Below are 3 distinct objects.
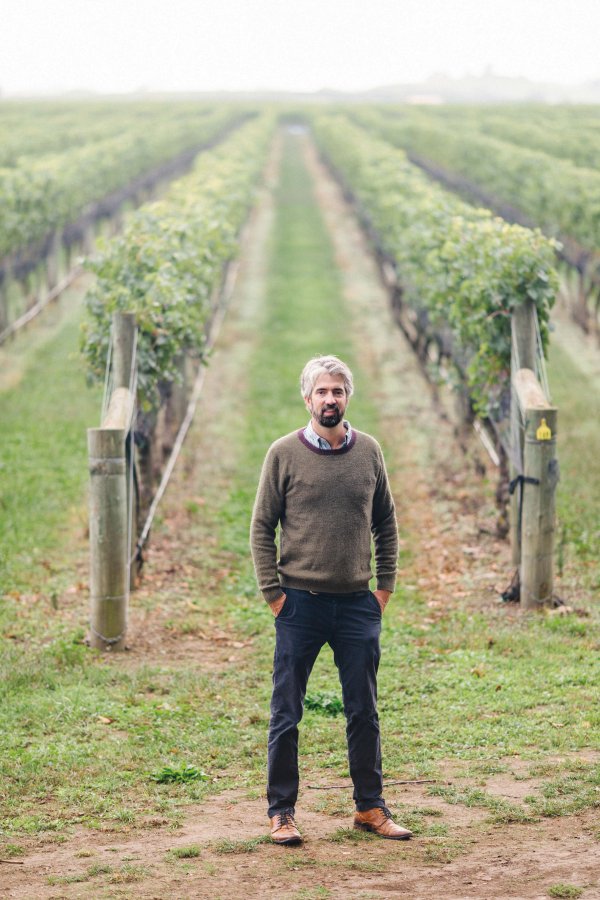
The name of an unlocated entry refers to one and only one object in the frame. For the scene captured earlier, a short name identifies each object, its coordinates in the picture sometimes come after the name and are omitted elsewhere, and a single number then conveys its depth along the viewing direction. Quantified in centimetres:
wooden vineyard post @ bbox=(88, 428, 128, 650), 1557
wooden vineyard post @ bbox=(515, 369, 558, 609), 1672
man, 1007
